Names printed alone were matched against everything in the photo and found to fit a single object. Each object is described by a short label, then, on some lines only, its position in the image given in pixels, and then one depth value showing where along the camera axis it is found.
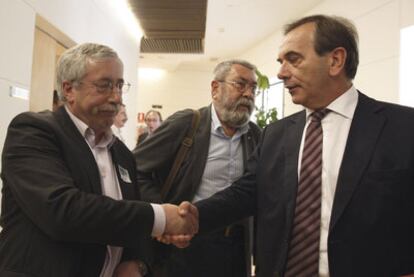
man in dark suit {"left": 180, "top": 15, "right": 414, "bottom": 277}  1.36
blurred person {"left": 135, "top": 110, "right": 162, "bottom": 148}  6.82
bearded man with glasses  2.24
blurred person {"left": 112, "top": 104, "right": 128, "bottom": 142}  5.05
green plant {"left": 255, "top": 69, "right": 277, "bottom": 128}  5.98
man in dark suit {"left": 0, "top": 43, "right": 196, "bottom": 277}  1.21
